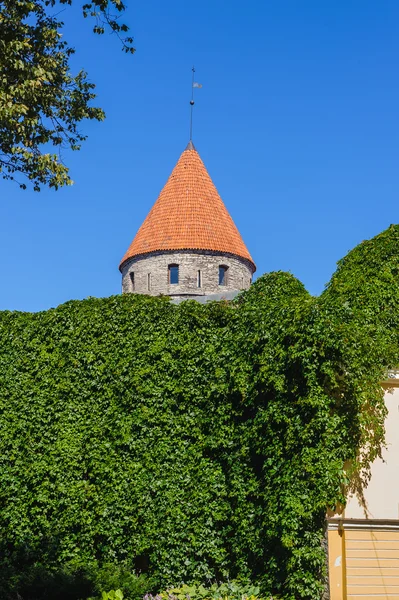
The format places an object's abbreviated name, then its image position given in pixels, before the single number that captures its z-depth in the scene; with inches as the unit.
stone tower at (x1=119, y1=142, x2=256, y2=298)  1273.4
